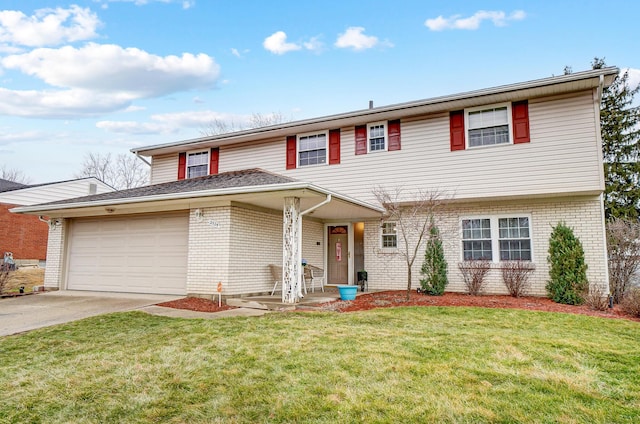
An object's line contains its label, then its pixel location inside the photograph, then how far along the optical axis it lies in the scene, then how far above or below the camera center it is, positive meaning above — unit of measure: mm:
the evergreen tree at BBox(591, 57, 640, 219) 18109 +5135
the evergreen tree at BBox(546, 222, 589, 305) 8984 -303
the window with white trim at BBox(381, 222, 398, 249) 11961 +609
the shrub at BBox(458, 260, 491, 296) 10297 -501
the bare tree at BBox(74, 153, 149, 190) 33969 +7477
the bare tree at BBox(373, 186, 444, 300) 10508 +1276
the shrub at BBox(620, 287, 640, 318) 7412 -950
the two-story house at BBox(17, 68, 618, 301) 9055 +1278
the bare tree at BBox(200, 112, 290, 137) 25469 +8902
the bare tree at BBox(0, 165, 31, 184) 38188 +7835
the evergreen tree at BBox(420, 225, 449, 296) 10148 -350
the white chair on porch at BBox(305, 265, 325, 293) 11147 -676
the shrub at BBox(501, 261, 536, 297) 9891 -536
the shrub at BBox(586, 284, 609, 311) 8094 -961
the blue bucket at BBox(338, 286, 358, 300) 9047 -882
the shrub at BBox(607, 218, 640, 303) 9719 -84
